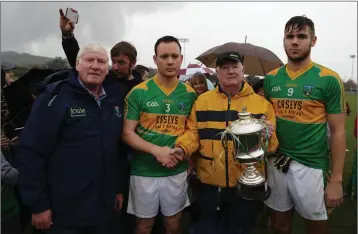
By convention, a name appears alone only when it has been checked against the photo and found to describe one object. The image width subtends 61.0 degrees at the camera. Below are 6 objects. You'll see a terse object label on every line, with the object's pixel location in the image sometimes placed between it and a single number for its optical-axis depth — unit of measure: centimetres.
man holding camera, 332
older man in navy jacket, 222
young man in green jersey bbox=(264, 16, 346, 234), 265
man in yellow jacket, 262
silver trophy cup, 229
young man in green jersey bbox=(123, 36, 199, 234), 278
